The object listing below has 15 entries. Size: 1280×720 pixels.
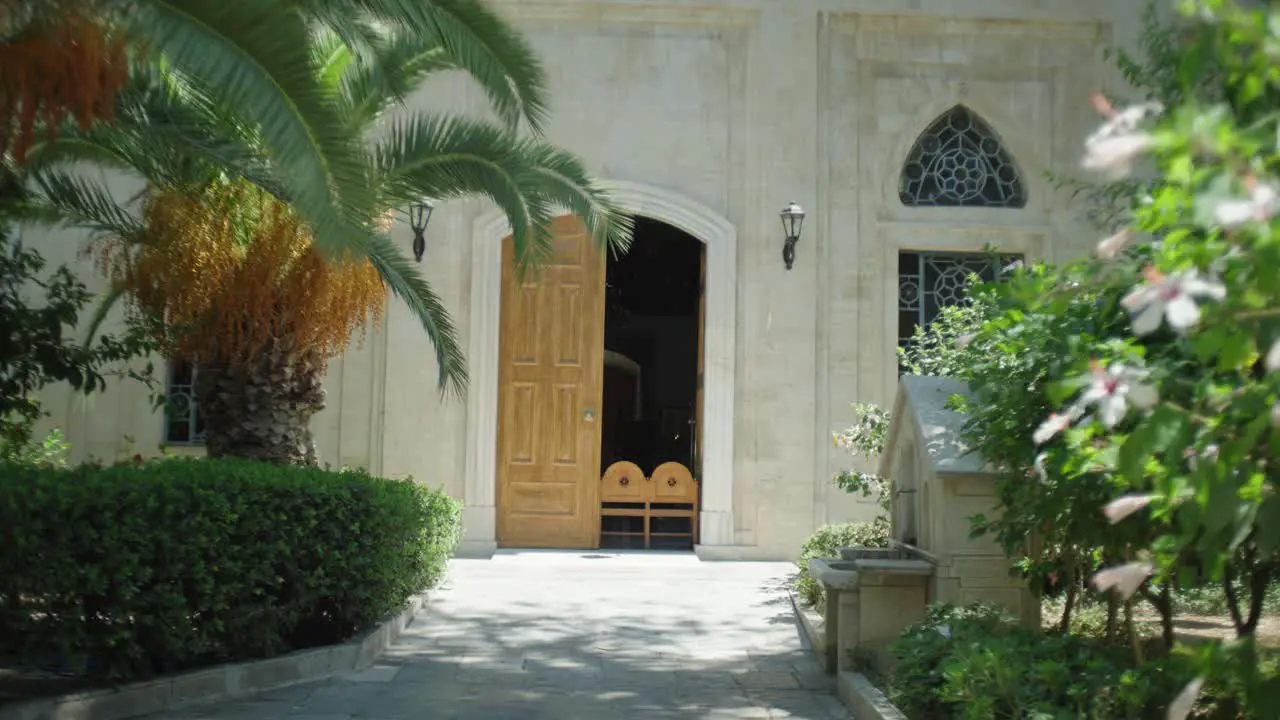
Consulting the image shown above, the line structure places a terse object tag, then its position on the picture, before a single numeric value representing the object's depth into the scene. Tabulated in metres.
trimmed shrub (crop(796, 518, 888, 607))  9.57
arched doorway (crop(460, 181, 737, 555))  13.13
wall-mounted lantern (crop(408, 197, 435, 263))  12.94
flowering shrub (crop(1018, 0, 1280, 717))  2.08
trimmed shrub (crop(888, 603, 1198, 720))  4.43
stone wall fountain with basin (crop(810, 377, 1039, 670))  6.16
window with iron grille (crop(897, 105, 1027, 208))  13.92
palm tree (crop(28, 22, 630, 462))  8.13
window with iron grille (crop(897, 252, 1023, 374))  13.77
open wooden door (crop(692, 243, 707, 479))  13.69
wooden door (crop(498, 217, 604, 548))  13.48
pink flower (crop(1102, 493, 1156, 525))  2.44
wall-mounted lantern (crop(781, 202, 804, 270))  13.06
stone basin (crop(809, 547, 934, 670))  6.57
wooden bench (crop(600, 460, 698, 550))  13.62
